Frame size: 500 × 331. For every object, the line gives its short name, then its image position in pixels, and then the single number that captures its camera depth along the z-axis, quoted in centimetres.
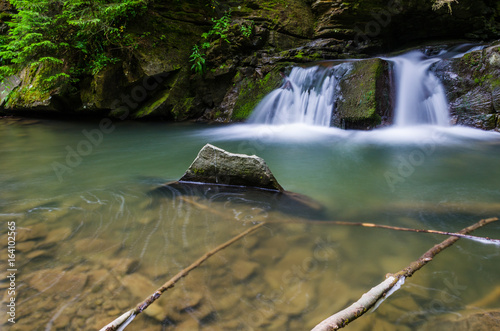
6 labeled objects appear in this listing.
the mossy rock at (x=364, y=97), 736
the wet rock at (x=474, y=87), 666
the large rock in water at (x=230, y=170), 357
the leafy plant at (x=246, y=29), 967
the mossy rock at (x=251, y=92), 926
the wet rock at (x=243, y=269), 202
